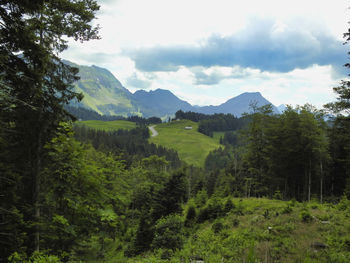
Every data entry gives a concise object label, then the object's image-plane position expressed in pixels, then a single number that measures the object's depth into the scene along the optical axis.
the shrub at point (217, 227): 18.81
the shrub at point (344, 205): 18.50
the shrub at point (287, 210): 18.59
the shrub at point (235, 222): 18.93
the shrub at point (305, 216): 15.72
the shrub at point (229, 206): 25.38
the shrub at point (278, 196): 34.16
